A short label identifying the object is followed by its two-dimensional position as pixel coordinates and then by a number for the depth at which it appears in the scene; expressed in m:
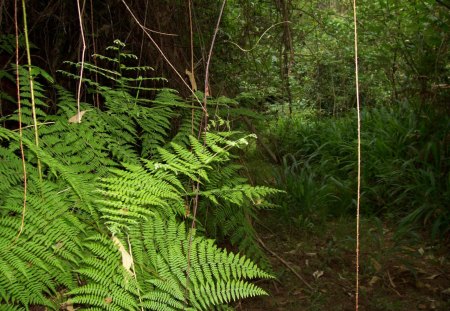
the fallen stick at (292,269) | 2.84
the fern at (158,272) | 1.57
